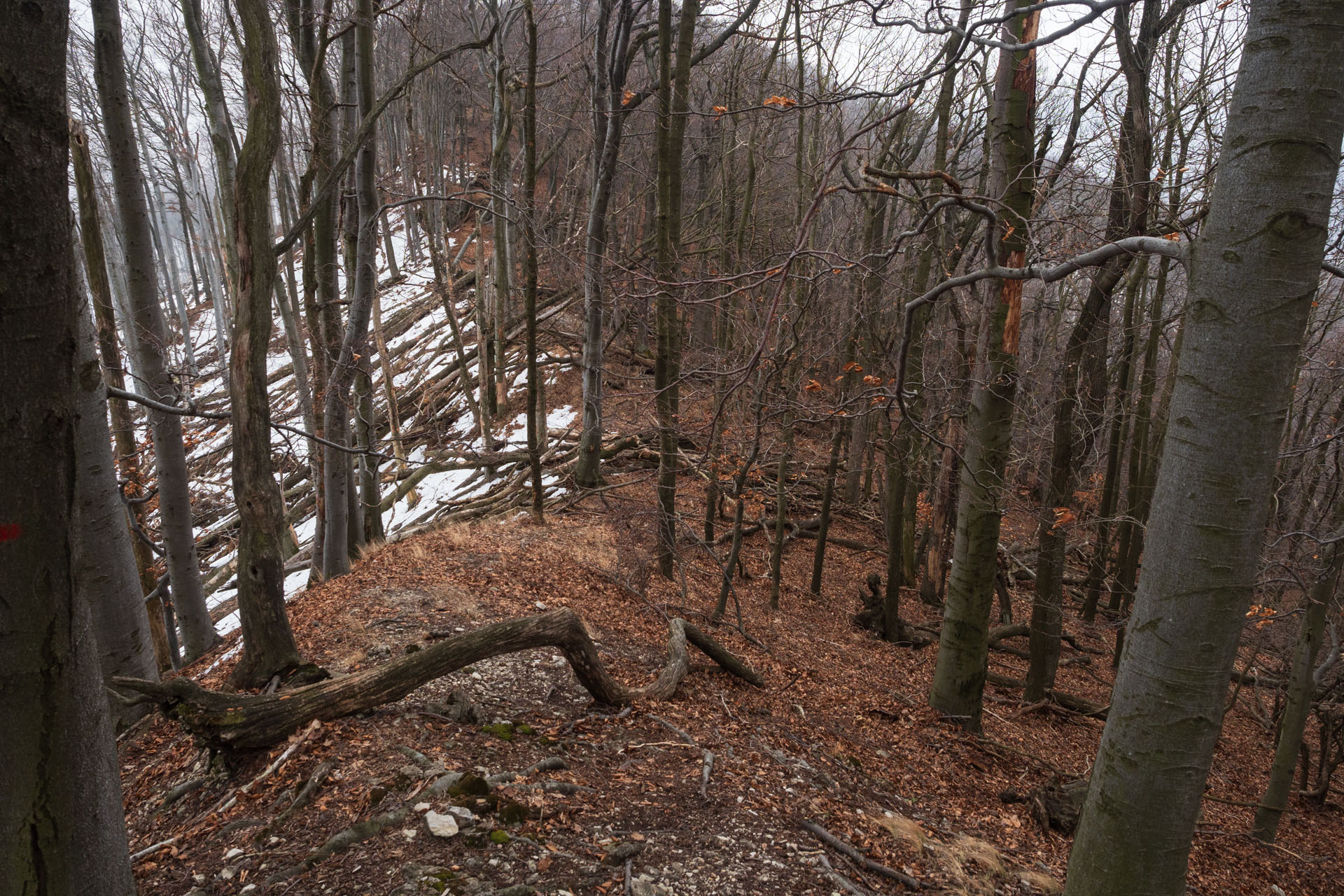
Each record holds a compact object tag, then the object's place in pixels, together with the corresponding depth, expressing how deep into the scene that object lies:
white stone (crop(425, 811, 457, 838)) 3.13
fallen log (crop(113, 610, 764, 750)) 3.51
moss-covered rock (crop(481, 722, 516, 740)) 4.19
